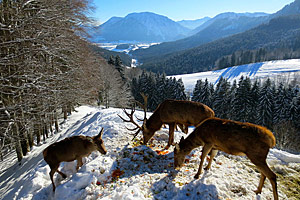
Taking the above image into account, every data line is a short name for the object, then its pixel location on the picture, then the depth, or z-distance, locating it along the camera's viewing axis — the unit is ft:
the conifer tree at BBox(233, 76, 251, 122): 120.93
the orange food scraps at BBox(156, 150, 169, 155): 23.71
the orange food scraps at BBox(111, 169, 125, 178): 18.77
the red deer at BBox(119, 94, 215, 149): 23.34
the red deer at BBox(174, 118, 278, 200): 14.69
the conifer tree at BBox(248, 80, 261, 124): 121.06
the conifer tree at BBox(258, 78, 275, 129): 113.50
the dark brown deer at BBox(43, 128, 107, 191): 19.00
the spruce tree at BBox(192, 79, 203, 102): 153.15
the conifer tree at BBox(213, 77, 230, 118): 131.75
